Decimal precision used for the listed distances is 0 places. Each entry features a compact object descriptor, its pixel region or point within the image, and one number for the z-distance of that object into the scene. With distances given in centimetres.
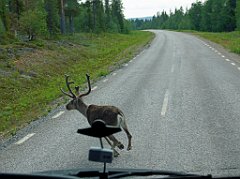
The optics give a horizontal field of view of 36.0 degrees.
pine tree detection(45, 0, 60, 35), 4082
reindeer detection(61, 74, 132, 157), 662
